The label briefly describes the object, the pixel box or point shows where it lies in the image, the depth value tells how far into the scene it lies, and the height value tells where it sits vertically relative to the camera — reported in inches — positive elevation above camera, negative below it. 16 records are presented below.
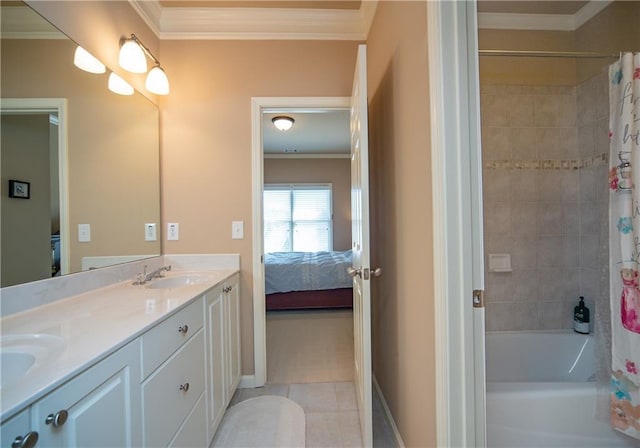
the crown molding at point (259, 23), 75.3 +61.7
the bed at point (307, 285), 143.2 -32.5
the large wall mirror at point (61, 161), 38.9 +13.9
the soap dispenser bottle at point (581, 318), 65.5 -24.8
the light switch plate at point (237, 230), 78.2 -0.3
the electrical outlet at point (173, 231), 77.7 -0.3
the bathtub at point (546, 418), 43.7 -33.7
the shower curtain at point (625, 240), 44.1 -3.2
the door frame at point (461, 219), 32.8 +0.7
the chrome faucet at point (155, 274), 61.9 -11.1
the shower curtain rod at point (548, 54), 55.2 +37.4
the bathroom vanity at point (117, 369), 21.3 -14.9
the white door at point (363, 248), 50.4 -4.5
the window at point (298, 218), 232.8 +9.3
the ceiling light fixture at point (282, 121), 137.7 +58.2
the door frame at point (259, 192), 77.6 +11.1
